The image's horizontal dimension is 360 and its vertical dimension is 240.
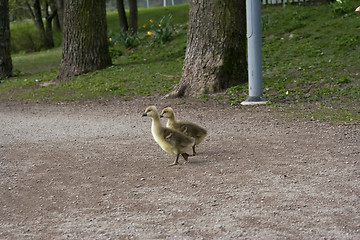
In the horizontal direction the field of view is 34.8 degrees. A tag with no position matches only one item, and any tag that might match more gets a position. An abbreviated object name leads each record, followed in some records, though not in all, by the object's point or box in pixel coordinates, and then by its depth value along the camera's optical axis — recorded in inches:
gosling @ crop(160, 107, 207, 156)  281.6
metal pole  414.0
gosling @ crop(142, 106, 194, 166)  262.7
